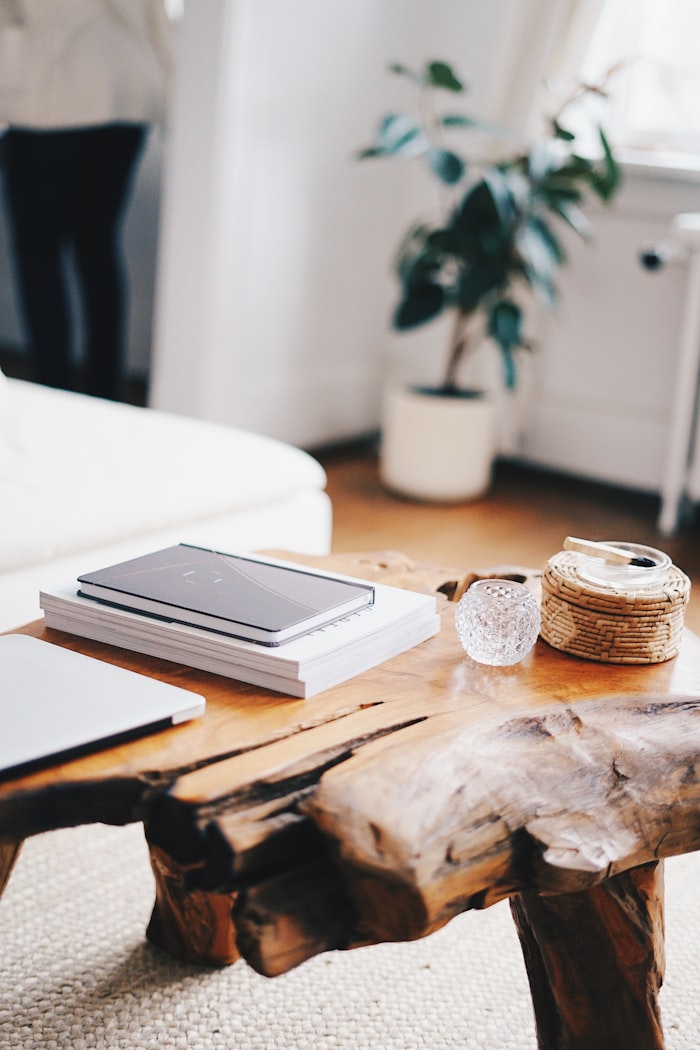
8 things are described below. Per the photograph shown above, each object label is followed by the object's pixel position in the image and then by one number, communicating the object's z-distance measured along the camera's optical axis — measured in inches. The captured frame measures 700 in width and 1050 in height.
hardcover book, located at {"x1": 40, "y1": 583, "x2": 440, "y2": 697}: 33.3
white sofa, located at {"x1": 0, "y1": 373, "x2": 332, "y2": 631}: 50.1
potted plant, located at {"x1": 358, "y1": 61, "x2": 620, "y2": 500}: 106.1
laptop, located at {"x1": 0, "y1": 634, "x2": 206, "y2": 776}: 28.7
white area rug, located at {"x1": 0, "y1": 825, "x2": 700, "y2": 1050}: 40.6
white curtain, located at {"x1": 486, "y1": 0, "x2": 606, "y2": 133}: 115.8
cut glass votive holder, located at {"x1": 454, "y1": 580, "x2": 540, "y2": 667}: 36.0
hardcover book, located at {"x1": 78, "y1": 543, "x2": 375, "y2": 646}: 34.5
